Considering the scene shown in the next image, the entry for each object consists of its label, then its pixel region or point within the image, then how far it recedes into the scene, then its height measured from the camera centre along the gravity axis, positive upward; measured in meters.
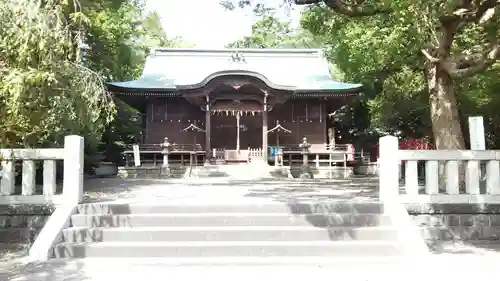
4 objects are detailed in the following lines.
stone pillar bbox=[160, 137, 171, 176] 17.72 -0.04
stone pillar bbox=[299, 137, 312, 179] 17.55 -0.13
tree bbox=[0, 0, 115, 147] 5.70 +1.24
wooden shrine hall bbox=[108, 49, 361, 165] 19.08 +2.70
